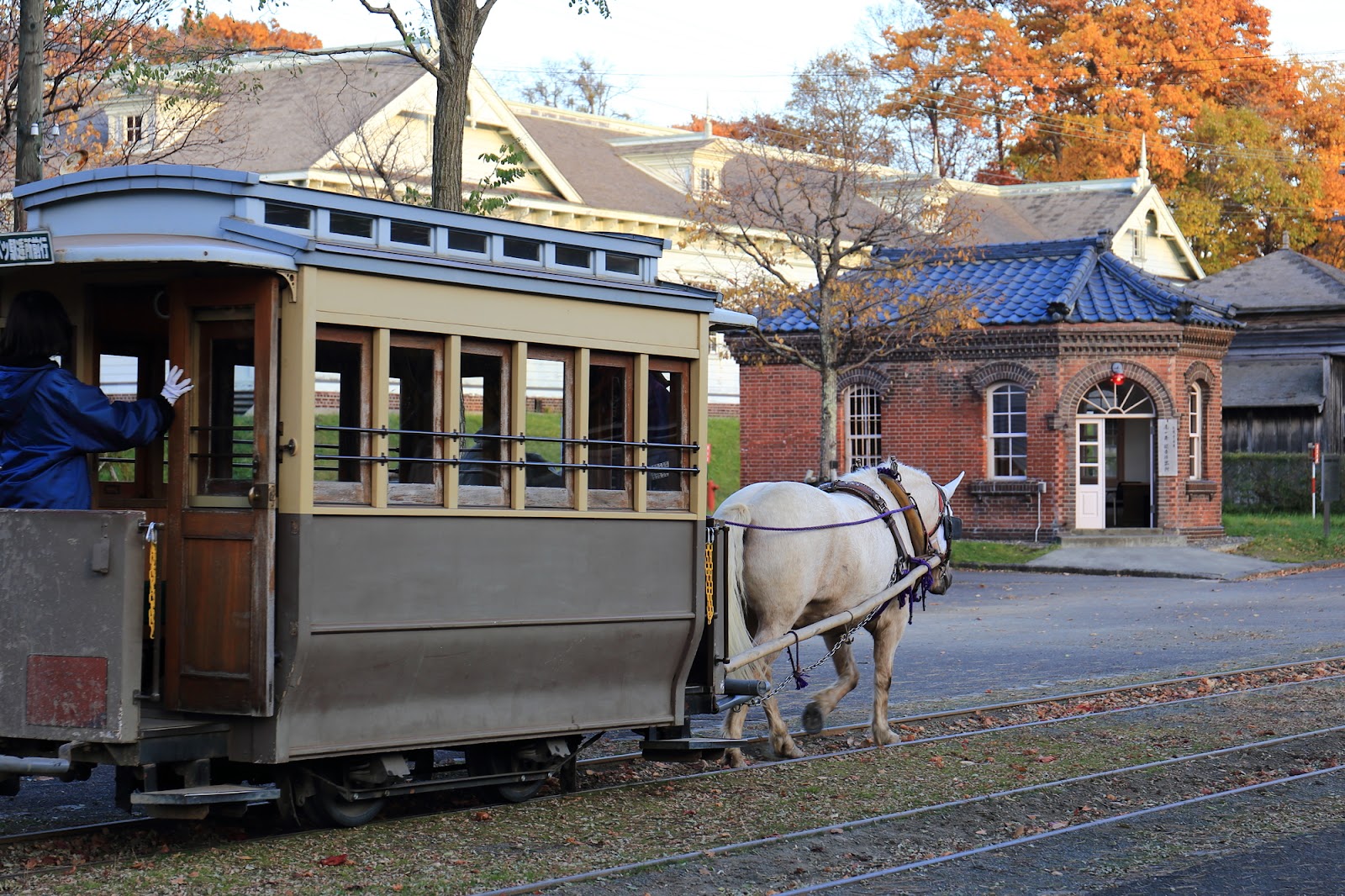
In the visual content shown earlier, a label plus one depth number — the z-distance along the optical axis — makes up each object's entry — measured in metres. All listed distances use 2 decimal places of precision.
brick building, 30.83
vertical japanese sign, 31.12
